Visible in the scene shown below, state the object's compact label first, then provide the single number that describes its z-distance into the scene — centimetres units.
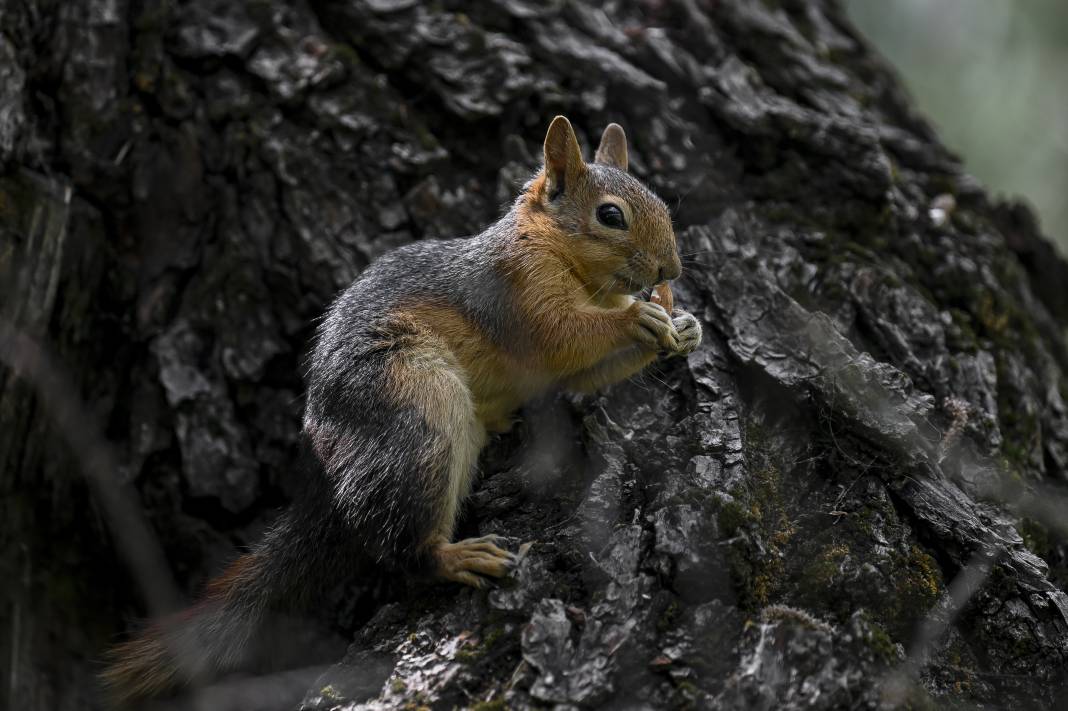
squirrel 609
